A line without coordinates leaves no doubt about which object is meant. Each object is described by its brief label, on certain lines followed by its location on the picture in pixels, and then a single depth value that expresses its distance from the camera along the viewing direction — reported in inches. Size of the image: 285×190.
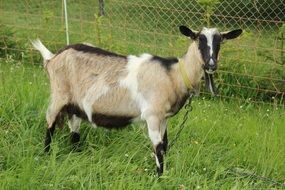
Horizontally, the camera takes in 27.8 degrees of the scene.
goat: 173.2
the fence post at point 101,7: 331.3
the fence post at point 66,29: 275.7
